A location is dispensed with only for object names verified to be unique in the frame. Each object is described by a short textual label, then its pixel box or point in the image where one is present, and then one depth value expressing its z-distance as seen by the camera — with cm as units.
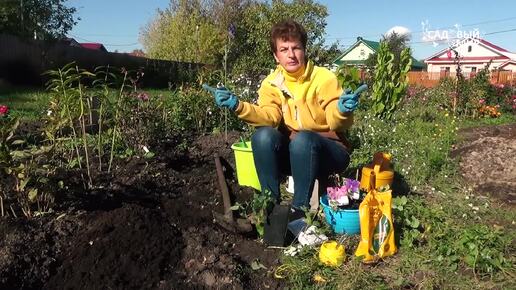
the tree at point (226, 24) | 2408
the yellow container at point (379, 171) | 318
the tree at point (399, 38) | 3005
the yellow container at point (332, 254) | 235
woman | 282
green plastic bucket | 344
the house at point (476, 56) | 3866
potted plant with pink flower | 265
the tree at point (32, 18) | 1534
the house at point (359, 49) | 3994
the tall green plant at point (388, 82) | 679
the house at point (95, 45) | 4291
